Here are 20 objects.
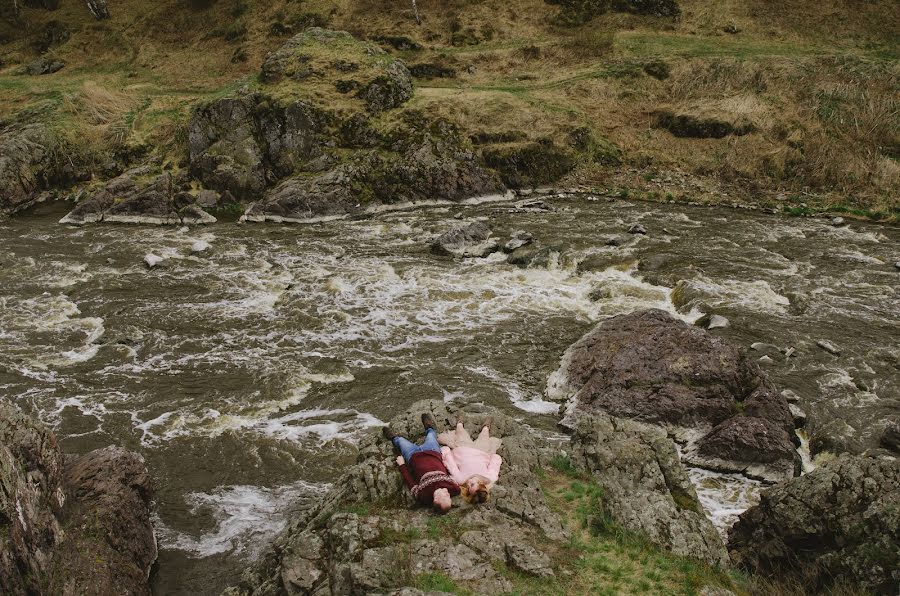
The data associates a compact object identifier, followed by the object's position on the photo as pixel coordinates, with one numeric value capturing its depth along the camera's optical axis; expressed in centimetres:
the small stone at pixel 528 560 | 745
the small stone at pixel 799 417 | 1357
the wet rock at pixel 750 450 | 1205
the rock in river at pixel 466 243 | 2555
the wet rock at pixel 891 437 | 1264
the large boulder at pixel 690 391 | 1230
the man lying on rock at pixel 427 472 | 845
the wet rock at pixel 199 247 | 2683
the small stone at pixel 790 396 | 1436
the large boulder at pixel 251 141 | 3441
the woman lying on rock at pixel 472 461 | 862
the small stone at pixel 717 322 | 1834
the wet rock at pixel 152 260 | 2500
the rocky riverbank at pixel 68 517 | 812
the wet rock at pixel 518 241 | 2567
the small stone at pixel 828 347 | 1677
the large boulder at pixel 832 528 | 768
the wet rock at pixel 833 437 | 1266
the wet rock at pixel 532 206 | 3271
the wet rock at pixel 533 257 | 2377
